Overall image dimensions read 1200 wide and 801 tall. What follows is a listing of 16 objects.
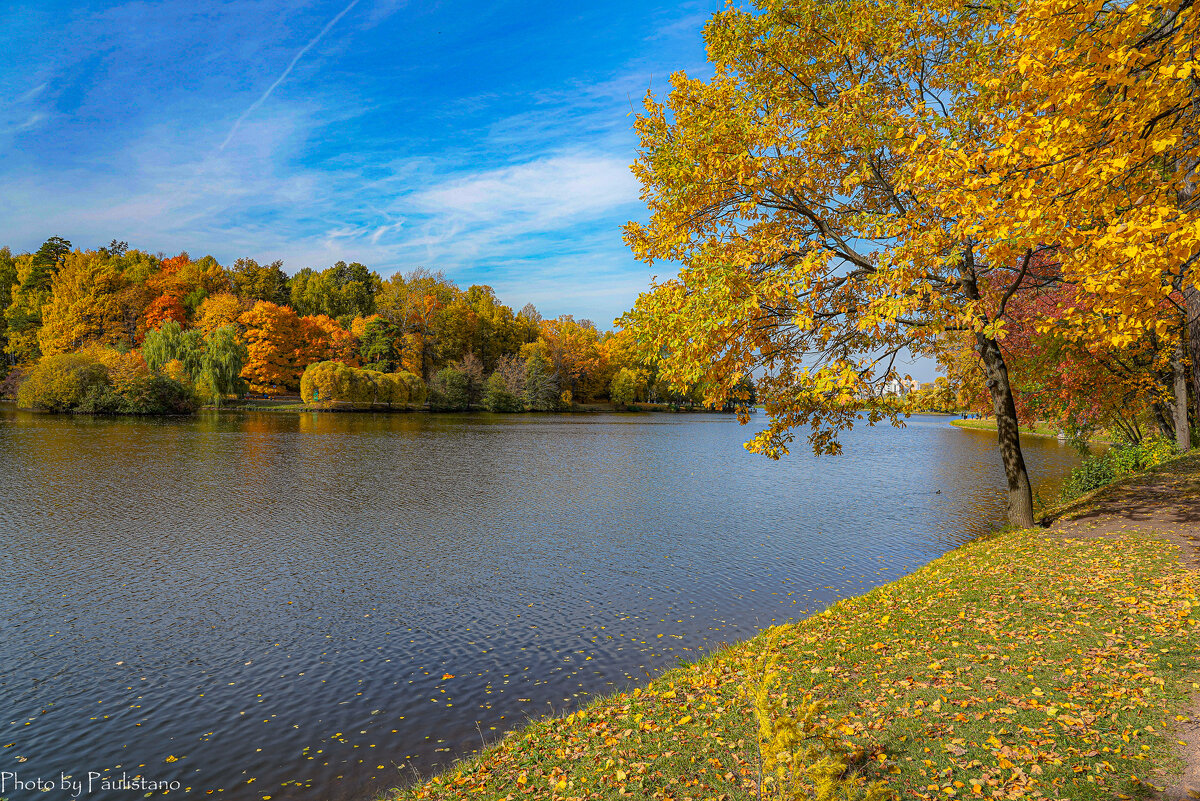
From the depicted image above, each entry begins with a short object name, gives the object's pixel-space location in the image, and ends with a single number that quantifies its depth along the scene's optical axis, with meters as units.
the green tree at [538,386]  96.12
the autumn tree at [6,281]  94.88
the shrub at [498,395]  91.75
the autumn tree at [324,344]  87.12
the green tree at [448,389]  86.94
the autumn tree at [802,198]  10.37
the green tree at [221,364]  65.75
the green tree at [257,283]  105.56
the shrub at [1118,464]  20.06
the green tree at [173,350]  64.38
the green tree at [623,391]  105.25
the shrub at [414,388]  82.41
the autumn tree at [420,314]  94.81
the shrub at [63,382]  57.78
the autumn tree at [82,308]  79.19
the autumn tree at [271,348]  80.25
